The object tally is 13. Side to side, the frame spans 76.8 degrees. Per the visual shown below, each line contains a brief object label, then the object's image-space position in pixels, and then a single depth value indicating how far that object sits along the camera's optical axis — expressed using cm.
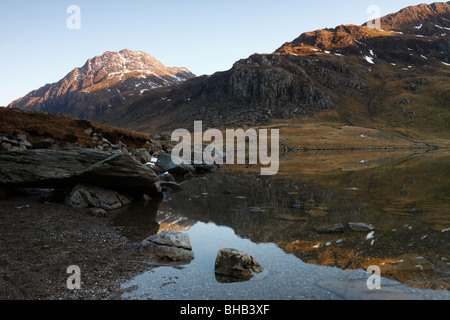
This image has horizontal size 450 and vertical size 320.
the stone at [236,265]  1054
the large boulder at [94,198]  2088
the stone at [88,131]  4458
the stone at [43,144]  3266
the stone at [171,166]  4353
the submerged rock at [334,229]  1547
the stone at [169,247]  1223
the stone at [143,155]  4628
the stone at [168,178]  3569
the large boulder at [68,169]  2069
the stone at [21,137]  3192
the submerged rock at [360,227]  1574
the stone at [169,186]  3041
